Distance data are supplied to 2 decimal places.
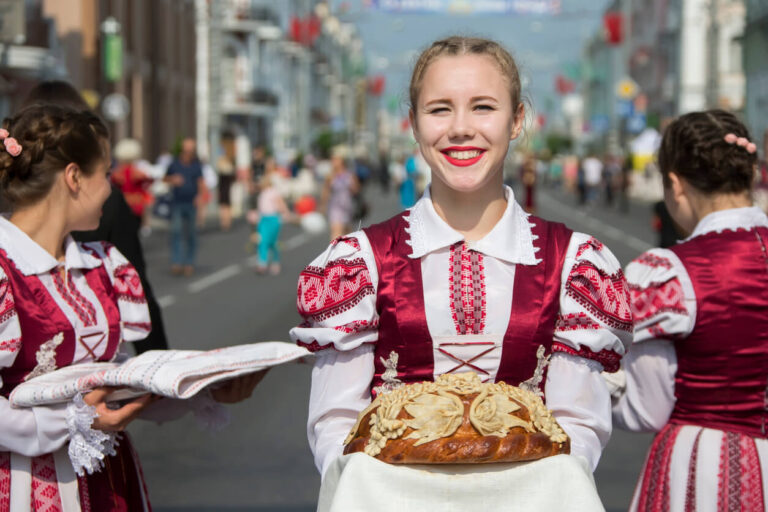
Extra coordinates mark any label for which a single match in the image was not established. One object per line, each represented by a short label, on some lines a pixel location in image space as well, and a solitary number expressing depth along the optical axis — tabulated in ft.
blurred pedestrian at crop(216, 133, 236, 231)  97.81
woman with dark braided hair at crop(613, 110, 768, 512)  11.25
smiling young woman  9.06
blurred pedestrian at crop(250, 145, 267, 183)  113.19
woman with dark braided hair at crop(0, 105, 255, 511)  10.59
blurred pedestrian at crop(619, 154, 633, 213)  134.72
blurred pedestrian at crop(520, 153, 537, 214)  96.43
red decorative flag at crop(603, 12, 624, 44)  212.02
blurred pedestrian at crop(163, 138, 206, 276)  60.59
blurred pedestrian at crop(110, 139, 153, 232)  60.29
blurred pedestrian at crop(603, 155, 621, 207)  150.25
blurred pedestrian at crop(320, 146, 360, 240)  73.61
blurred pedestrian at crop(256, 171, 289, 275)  59.88
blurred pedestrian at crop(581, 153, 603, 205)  153.48
